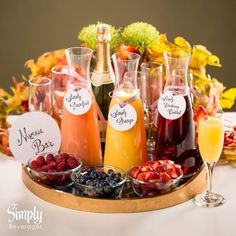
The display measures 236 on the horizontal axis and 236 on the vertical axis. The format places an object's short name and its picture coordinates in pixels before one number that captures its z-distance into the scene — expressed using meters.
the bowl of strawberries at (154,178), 1.44
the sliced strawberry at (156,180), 1.44
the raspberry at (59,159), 1.51
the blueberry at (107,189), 1.42
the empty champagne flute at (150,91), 1.65
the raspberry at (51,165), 1.50
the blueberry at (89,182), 1.43
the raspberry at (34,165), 1.51
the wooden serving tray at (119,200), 1.43
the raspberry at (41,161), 1.52
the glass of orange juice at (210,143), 1.48
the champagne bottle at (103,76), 1.61
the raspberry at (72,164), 1.51
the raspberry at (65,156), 1.53
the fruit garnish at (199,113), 1.59
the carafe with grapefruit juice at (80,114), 1.56
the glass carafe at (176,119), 1.54
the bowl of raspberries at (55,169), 1.49
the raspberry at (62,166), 1.50
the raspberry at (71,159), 1.52
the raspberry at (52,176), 1.49
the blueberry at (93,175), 1.45
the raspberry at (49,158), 1.52
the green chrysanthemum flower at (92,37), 1.81
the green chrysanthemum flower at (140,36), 1.82
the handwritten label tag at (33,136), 1.57
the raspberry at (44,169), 1.50
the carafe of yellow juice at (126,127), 1.53
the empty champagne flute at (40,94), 1.60
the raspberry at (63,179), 1.49
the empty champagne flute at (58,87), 1.70
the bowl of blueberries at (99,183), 1.43
